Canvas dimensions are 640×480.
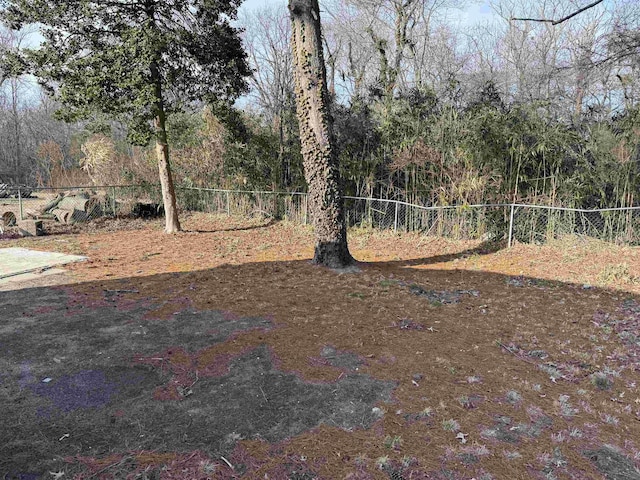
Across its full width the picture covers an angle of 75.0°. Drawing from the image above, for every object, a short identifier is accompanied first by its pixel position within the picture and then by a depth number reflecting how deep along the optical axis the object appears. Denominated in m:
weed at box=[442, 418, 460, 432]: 1.96
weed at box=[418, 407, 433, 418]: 2.07
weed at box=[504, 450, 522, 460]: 1.77
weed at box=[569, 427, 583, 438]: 1.91
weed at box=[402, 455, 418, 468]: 1.72
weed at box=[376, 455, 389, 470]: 1.71
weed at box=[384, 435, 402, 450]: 1.83
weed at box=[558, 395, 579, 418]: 2.10
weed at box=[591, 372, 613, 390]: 2.40
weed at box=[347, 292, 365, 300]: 4.15
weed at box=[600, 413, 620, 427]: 2.03
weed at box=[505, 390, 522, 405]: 2.21
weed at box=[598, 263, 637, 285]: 4.77
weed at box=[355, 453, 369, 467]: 1.73
